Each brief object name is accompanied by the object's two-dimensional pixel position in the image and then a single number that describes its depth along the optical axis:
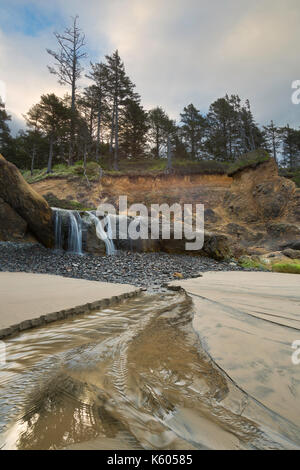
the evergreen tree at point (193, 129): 30.72
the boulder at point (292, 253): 13.15
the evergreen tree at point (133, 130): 26.81
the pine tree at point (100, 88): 25.42
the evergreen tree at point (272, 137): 34.12
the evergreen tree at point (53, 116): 21.14
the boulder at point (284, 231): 16.92
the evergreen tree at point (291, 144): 33.56
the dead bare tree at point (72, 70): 22.27
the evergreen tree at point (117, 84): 25.89
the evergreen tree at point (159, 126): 24.83
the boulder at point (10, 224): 9.39
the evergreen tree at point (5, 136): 27.44
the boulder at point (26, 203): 9.53
